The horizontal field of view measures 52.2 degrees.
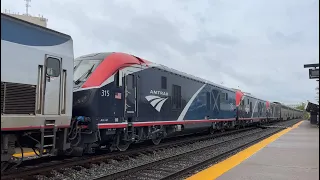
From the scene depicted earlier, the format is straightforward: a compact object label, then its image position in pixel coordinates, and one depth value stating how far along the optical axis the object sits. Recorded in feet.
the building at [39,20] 193.82
